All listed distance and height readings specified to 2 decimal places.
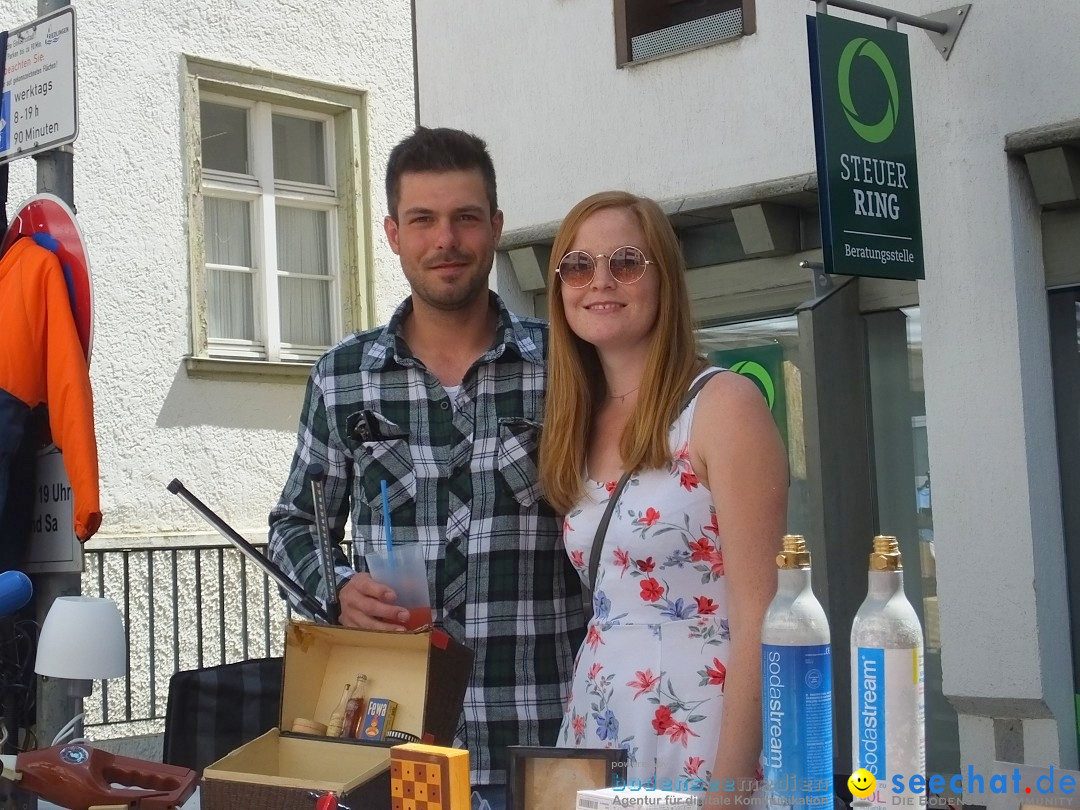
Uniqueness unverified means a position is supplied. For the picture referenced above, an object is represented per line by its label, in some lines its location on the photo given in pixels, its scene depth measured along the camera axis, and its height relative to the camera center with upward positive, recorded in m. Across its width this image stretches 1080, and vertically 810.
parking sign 4.96 +1.61
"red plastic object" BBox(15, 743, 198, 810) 2.21 -0.34
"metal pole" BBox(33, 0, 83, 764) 4.73 -0.11
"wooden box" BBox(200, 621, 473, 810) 2.01 -0.24
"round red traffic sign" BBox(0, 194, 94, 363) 5.04 +1.10
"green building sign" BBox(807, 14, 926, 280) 5.98 +1.56
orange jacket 5.02 +0.71
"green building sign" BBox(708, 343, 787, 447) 7.39 +0.80
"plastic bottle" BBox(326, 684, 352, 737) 2.24 -0.26
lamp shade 3.30 -0.20
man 2.77 +0.17
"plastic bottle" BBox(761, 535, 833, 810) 1.63 -0.19
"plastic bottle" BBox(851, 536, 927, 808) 1.56 -0.17
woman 2.21 +0.04
